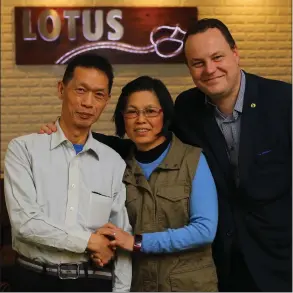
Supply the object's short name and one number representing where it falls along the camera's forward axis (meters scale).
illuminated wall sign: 4.02
